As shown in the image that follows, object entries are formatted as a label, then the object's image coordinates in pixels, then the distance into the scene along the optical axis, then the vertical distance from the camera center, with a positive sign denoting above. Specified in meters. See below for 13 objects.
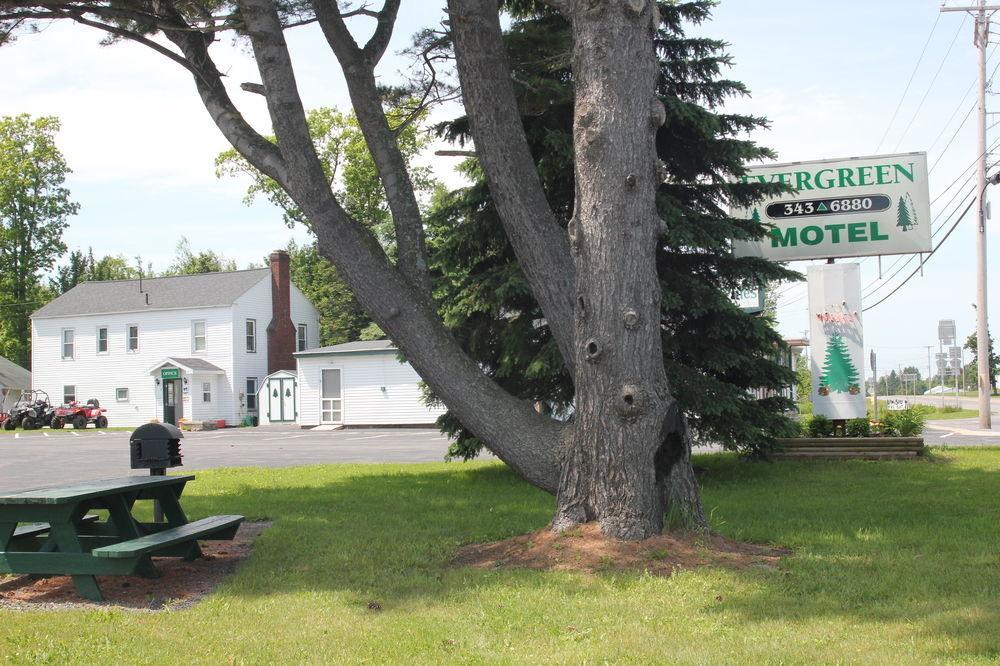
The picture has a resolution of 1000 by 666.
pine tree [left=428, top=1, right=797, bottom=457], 12.82 +1.90
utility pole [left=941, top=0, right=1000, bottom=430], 25.64 +3.80
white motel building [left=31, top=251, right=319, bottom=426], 41.88 +2.42
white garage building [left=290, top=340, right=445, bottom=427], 36.06 +0.03
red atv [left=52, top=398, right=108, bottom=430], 40.81 -0.93
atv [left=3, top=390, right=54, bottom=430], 41.19 -0.85
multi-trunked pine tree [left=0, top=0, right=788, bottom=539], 7.36 +1.38
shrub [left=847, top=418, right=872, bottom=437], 17.62 -0.99
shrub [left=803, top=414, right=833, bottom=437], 17.67 -0.96
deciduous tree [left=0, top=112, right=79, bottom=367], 58.97 +12.05
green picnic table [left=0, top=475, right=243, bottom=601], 6.46 -1.09
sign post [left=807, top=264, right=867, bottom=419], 17.50 +0.69
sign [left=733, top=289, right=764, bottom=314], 14.50 +1.36
